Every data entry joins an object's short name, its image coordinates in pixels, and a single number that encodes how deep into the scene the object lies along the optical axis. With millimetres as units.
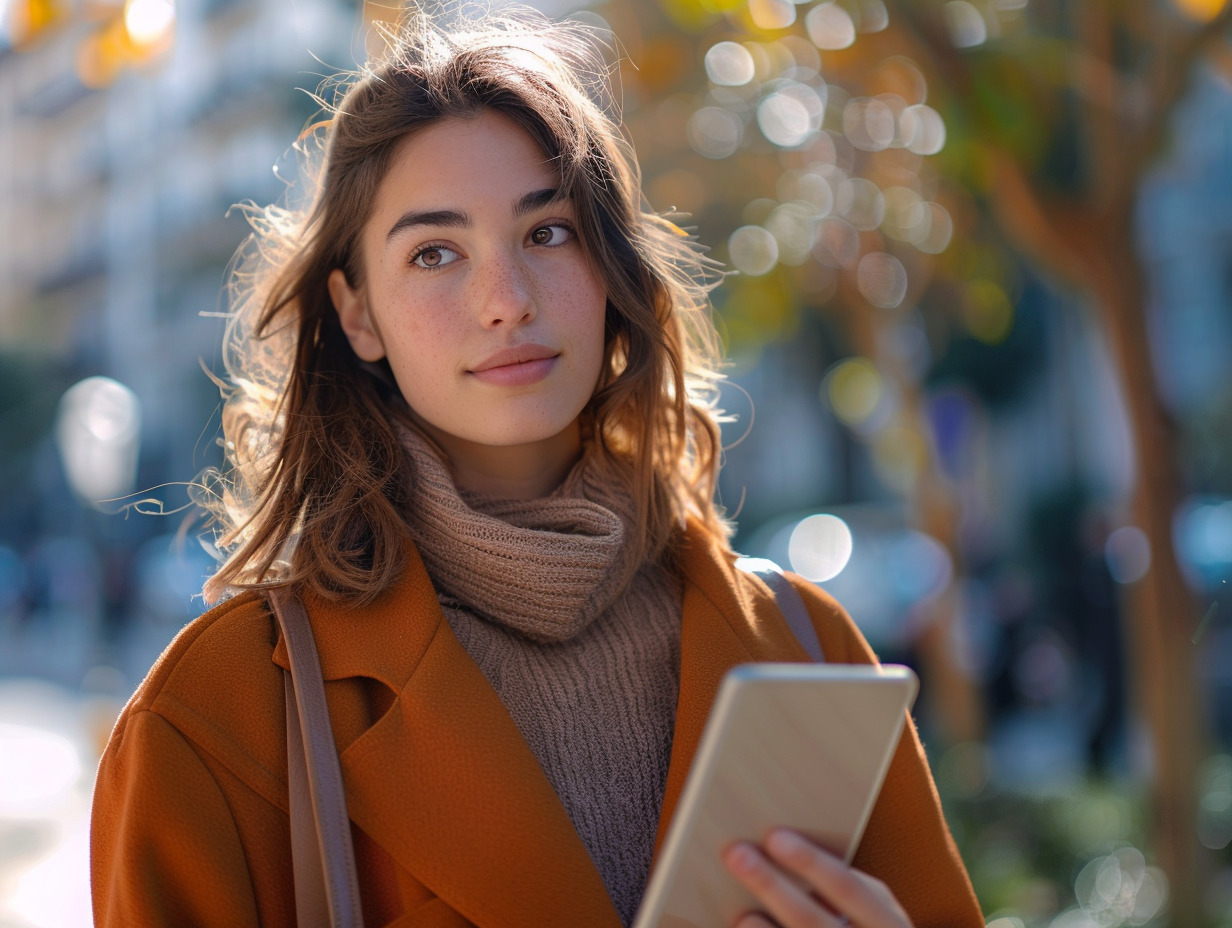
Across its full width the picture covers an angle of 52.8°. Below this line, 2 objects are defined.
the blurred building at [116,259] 28094
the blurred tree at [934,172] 4570
